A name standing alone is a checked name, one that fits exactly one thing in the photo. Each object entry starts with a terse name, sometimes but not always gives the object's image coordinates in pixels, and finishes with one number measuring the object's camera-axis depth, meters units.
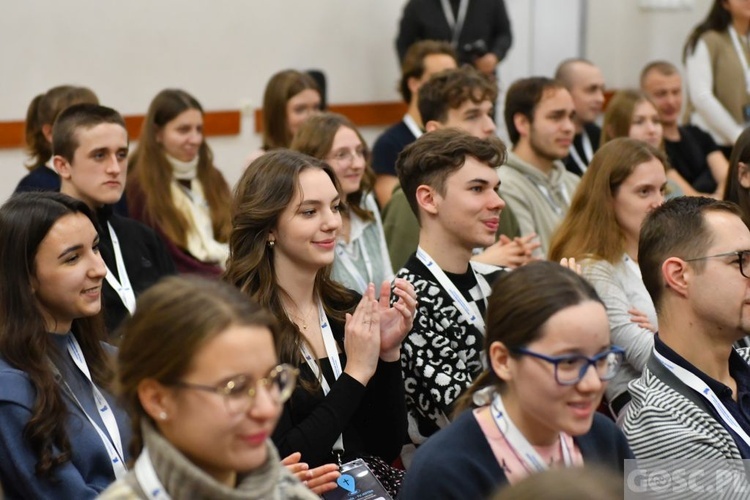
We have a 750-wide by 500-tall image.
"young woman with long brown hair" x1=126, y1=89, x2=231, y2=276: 9.14
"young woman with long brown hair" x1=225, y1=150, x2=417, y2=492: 5.13
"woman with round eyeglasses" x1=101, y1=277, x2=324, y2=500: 3.26
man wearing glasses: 4.63
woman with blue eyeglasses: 3.73
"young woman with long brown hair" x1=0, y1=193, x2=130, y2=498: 4.60
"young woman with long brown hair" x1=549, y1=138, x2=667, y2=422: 6.50
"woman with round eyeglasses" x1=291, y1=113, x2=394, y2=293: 7.57
